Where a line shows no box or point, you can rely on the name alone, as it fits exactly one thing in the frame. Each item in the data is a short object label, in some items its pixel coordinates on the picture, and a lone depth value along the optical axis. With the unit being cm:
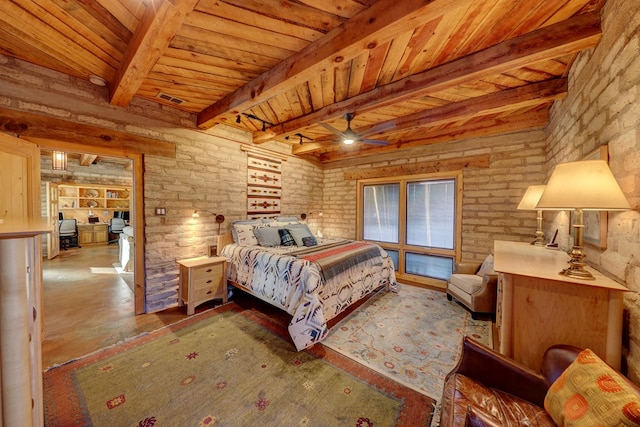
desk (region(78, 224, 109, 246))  729
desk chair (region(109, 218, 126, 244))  779
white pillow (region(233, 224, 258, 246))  359
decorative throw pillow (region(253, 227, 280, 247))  363
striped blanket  267
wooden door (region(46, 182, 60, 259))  549
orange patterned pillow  77
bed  233
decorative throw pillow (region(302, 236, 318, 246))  376
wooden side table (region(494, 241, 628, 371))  118
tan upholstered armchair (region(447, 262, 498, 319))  272
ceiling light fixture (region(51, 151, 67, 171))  489
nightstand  291
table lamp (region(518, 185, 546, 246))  229
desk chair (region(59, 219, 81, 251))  660
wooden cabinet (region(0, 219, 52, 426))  86
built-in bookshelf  728
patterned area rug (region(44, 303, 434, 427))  152
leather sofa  108
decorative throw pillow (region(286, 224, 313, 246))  382
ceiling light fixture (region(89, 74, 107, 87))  234
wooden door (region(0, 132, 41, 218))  191
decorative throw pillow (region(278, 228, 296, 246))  370
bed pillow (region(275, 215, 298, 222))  448
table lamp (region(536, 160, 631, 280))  115
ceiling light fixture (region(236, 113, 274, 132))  327
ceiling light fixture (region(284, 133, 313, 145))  414
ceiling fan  283
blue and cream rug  196
